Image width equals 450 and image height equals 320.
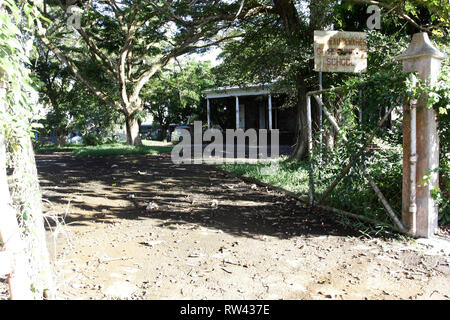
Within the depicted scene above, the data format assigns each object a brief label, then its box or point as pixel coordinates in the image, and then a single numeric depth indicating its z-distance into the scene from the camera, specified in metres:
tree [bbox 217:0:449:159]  8.63
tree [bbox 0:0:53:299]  2.13
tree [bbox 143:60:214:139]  23.30
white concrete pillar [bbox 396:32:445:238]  3.92
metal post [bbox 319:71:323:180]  5.47
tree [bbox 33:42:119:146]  22.01
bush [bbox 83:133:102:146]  24.22
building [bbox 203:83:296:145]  19.78
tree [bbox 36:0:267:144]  10.84
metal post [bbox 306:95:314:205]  5.62
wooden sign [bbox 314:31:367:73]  5.65
